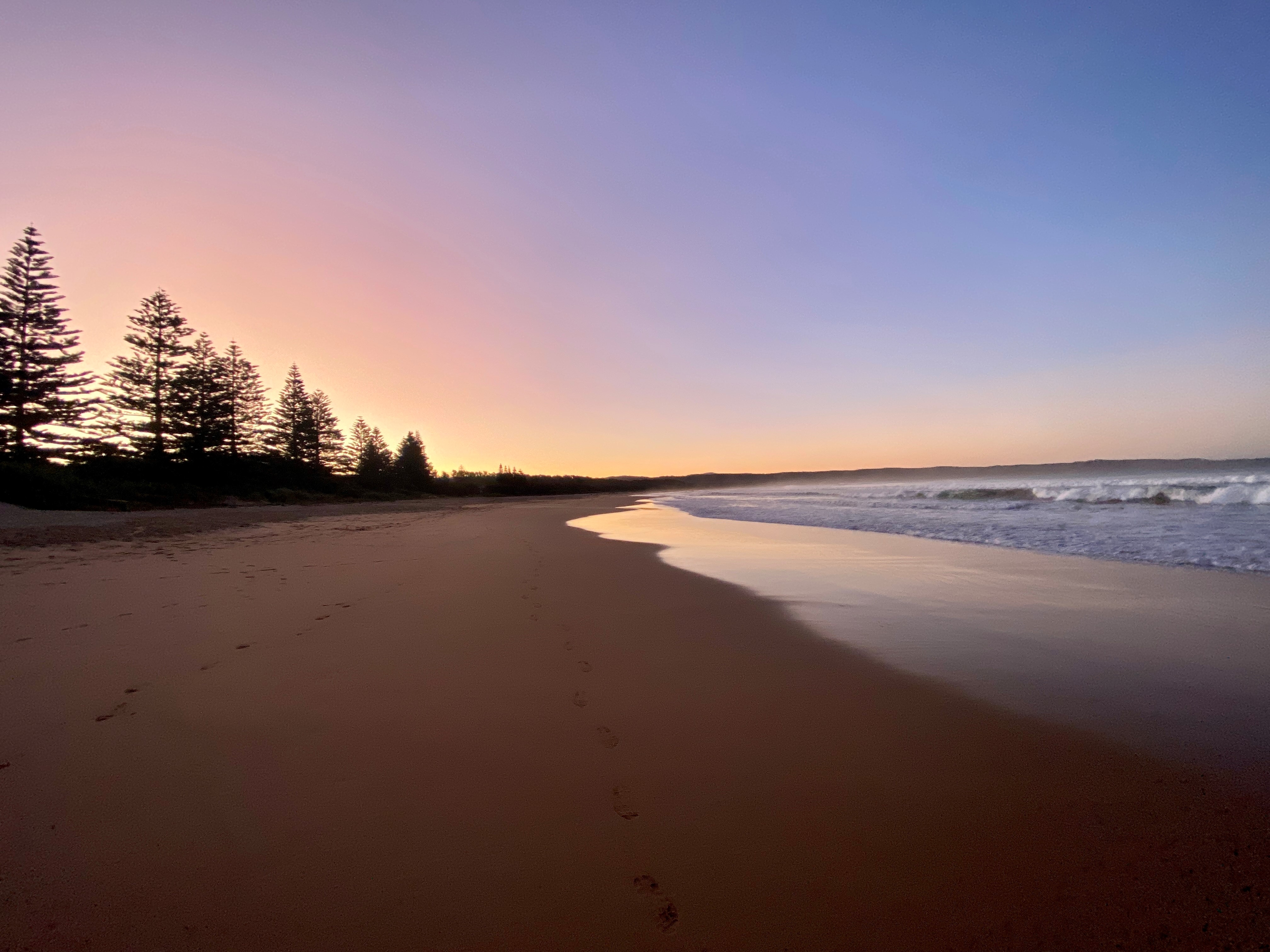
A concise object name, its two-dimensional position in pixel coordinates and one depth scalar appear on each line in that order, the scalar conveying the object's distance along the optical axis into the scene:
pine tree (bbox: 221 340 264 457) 41.97
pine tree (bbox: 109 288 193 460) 32.91
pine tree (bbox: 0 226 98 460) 26.44
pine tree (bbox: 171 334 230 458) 33.66
